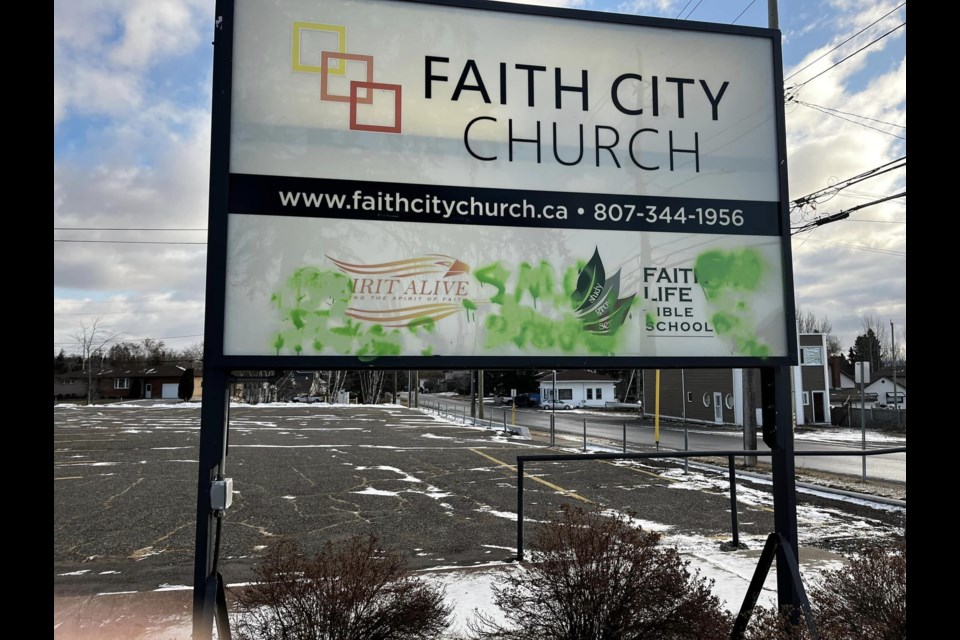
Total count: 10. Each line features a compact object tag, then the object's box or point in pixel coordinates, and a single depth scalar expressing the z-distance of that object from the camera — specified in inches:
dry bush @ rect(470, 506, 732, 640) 125.0
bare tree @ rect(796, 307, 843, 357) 3102.9
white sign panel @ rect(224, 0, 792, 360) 124.9
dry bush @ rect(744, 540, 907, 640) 108.5
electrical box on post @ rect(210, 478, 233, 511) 115.5
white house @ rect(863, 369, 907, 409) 2319.6
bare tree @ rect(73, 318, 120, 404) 2159.4
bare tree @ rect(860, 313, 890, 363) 3287.4
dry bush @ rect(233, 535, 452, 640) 113.7
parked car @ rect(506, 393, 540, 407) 2230.6
